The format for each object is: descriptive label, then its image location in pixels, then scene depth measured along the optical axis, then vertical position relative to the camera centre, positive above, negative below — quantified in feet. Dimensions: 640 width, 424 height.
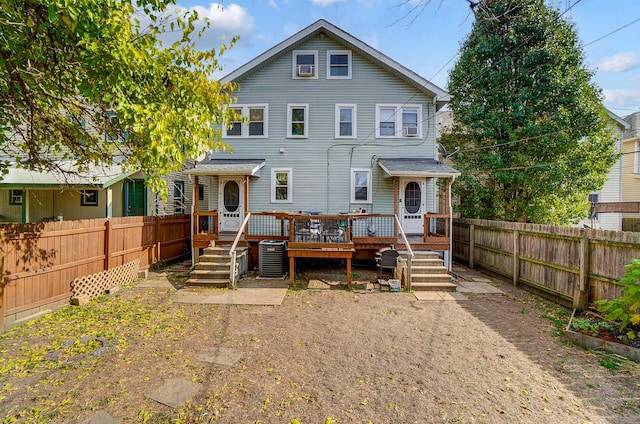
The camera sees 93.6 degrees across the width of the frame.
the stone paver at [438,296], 25.53 -7.23
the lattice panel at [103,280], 23.07 -5.76
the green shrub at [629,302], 15.05 -4.63
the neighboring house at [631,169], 59.57 +8.83
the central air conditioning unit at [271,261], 31.83 -5.12
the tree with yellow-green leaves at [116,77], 12.71 +6.83
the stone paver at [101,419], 10.16 -7.08
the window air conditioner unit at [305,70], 40.11 +19.08
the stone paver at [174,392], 11.34 -7.11
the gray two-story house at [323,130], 39.73 +11.13
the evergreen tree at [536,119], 38.73 +12.56
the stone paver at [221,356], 14.40 -7.16
